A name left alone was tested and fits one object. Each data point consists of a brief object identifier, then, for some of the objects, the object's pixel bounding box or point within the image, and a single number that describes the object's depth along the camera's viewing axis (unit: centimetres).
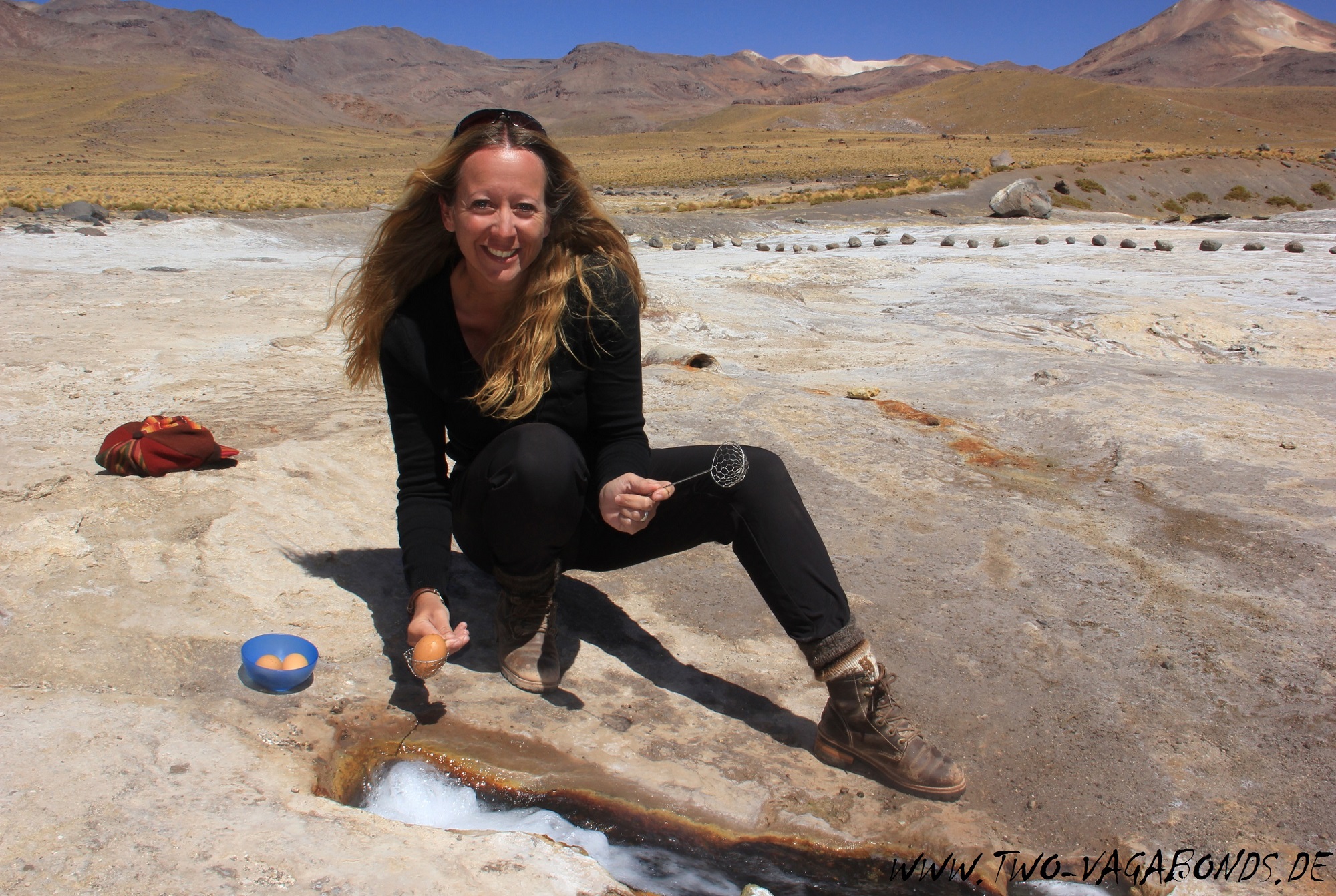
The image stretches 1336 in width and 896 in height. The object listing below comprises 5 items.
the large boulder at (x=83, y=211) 1263
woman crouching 187
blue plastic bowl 193
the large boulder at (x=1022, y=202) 1811
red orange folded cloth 262
